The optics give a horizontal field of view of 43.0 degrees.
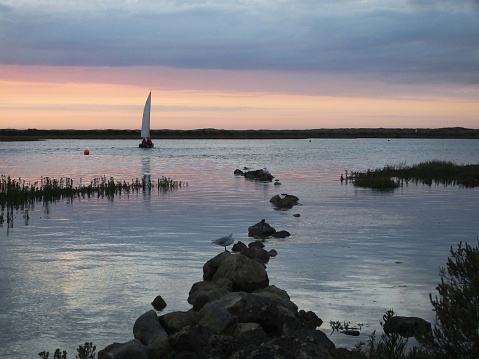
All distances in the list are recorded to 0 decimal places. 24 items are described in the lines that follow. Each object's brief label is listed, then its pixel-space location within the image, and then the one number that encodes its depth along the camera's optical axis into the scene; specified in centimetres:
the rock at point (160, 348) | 1012
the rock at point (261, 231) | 2258
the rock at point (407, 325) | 1122
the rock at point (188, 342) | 974
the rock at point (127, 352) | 983
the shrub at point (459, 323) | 775
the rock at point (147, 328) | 1128
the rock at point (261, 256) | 1823
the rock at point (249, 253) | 1831
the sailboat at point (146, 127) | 10561
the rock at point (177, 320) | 1148
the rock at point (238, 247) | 1970
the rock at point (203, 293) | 1307
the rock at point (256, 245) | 2000
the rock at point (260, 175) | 5123
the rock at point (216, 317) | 1071
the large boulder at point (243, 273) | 1428
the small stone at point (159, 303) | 1381
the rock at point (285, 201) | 3230
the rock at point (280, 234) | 2256
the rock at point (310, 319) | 1190
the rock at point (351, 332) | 1185
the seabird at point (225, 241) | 2006
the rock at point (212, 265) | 1538
